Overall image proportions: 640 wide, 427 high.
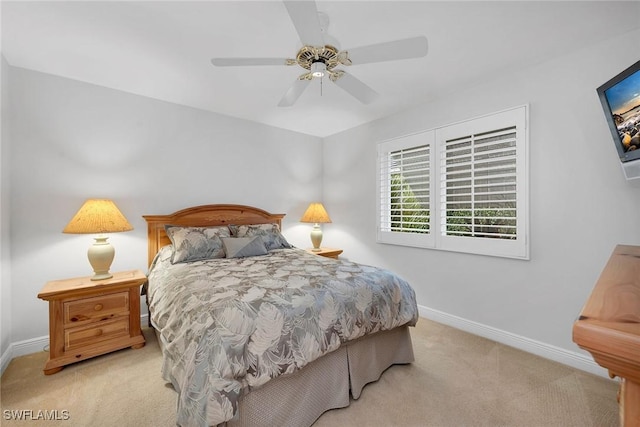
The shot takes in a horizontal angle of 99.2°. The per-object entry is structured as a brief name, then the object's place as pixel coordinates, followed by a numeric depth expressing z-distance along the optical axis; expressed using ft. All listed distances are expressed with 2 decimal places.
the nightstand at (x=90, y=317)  7.04
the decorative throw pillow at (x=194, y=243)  8.93
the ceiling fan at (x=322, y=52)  4.75
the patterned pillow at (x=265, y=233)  10.77
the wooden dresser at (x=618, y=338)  1.44
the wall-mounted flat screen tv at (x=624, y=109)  5.11
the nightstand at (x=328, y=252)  12.69
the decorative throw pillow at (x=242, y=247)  9.50
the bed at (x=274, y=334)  4.35
